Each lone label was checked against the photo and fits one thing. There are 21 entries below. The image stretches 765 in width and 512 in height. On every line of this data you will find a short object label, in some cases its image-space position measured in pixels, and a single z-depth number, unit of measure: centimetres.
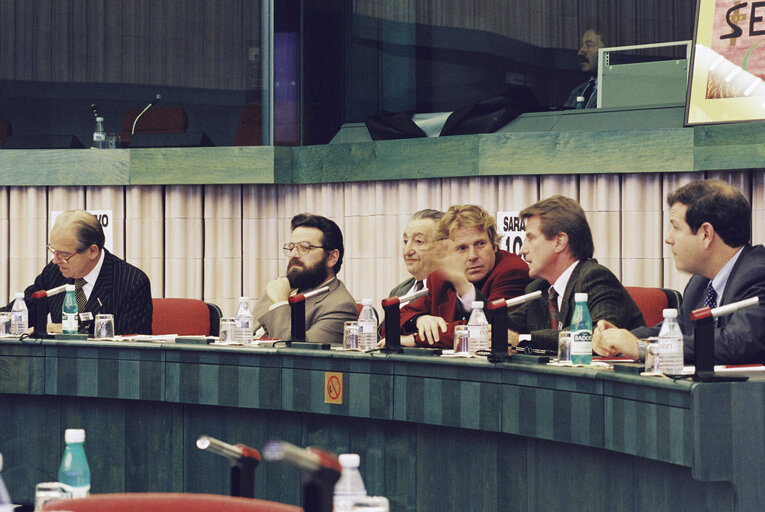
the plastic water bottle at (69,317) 988
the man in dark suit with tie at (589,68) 1255
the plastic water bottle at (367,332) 848
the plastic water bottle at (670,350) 623
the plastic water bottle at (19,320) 1008
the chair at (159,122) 1415
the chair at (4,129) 1490
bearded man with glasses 958
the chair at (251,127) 1419
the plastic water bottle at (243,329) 910
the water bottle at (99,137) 1423
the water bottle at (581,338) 694
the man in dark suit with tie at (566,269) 781
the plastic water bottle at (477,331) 789
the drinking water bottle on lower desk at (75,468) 441
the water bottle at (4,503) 358
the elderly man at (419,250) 983
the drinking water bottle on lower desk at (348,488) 376
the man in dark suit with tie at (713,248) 683
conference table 586
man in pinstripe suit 1027
